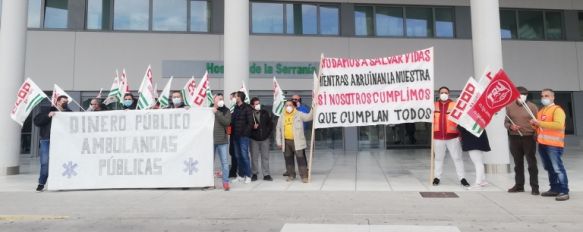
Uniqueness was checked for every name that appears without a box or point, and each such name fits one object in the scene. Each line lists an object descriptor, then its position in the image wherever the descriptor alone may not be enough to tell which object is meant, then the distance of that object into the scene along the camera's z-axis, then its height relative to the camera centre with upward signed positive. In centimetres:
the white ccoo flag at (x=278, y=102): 1026 +88
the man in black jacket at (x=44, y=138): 819 +8
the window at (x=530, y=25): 2083 +542
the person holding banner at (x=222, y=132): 812 +15
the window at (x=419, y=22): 2038 +550
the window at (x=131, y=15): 1877 +555
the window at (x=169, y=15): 1889 +556
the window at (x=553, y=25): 2100 +543
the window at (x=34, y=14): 1827 +547
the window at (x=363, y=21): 2006 +549
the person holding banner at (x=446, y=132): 813 +9
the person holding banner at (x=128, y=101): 893 +83
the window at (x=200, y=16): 1906 +555
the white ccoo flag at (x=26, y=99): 859 +87
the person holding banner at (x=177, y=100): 878 +84
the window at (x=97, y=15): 1856 +550
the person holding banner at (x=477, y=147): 790 -20
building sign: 1852 +313
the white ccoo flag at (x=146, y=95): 885 +95
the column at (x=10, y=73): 1124 +185
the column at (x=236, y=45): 1123 +254
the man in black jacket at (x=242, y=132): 900 +16
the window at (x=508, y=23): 2076 +549
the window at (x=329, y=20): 1986 +550
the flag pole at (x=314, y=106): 892 +68
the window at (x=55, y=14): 1839 +550
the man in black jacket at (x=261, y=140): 946 -2
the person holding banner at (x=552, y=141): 667 -9
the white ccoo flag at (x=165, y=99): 944 +93
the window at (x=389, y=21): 2020 +553
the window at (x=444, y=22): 2041 +549
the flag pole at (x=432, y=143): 823 -12
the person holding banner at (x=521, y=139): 724 -6
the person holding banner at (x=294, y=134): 901 +10
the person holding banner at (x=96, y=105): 879 +75
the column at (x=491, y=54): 1037 +204
